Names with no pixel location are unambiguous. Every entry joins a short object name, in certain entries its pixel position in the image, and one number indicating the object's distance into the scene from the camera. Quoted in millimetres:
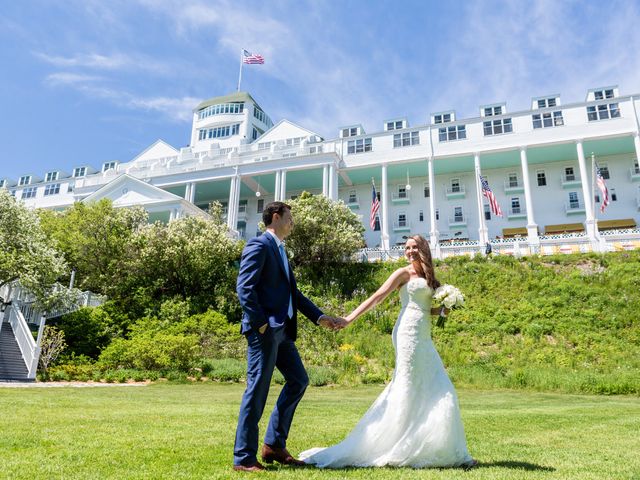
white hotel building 35469
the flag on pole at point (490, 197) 28047
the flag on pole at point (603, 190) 26750
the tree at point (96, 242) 26203
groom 4004
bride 4020
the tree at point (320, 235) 26766
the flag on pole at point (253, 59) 45844
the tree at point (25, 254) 18688
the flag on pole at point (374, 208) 29384
